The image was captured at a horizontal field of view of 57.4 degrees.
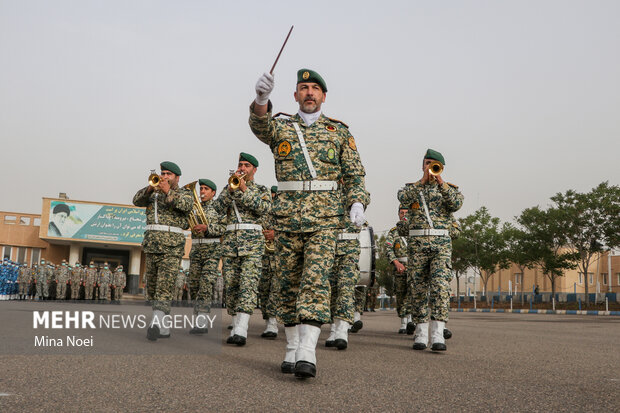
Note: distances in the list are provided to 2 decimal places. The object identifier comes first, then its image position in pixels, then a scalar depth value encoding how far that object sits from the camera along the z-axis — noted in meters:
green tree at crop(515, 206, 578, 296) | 36.22
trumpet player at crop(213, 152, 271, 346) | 7.24
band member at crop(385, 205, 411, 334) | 10.26
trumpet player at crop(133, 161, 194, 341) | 7.50
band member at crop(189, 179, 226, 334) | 8.67
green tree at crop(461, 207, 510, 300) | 43.72
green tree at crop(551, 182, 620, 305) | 33.59
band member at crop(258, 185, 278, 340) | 8.15
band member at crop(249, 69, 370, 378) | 4.46
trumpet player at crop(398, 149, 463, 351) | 6.89
